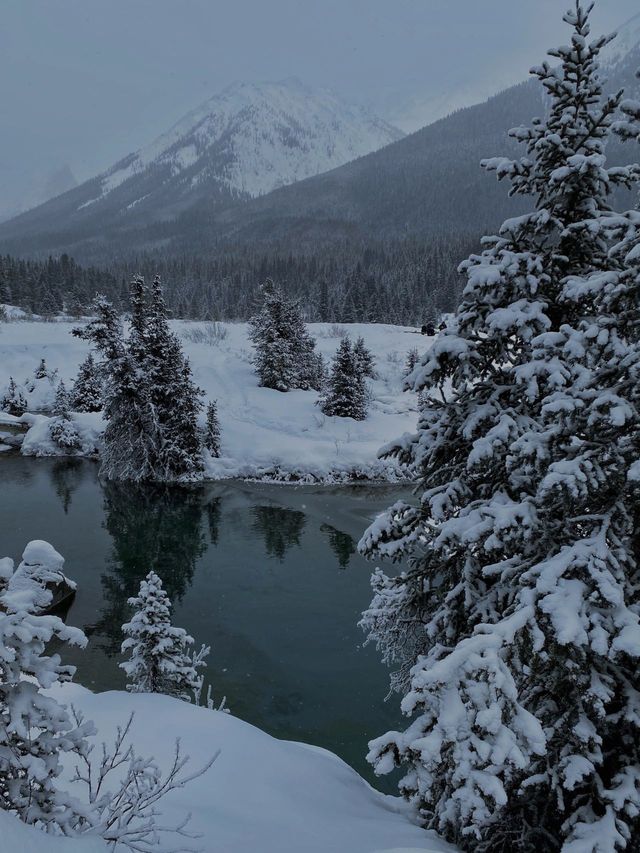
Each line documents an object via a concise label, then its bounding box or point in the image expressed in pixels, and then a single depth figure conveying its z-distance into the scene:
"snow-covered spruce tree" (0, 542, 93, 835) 3.52
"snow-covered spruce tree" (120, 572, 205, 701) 10.73
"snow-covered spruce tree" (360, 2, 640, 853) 3.99
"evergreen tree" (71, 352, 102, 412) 42.06
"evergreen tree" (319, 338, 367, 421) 37.16
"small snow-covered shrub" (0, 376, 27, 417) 44.25
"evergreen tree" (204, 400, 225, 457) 33.41
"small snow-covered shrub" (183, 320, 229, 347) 58.81
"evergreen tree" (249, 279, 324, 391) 41.91
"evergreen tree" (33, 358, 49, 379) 49.06
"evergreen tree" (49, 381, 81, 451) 35.69
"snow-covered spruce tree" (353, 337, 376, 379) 39.19
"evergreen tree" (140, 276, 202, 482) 30.64
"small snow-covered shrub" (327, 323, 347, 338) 65.69
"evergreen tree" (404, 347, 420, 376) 48.28
